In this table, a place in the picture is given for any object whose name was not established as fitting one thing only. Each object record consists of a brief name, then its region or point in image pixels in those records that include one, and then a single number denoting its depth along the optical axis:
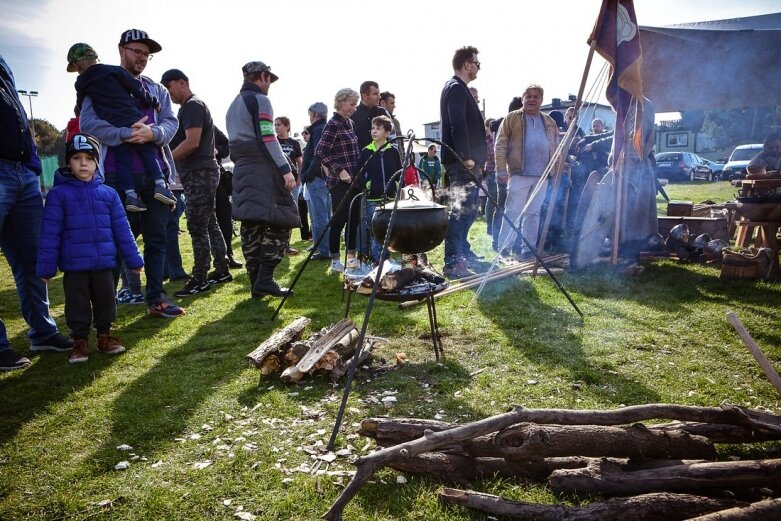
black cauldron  3.56
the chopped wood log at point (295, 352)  3.73
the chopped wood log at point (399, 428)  2.51
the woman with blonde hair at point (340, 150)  6.89
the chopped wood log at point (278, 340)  3.64
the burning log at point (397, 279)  3.90
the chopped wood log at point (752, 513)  1.73
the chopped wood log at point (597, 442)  2.26
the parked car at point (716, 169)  28.80
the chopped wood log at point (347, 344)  3.80
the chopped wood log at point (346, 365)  3.62
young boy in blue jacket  3.96
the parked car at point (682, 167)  28.97
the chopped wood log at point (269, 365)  3.69
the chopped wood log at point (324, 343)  3.62
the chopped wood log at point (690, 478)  2.04
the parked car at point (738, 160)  24.54
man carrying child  4.64
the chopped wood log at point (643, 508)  1.93
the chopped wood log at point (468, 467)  2.39
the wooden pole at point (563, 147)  5.79
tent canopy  9.45
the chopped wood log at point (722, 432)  2.34
